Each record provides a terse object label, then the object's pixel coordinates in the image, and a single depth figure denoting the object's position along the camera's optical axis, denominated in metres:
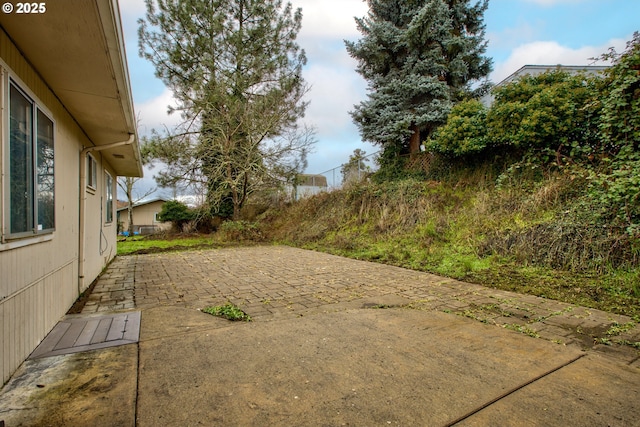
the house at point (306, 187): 14.24
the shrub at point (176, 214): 16.59
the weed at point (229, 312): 3.35
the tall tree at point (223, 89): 12.43
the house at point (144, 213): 31.50
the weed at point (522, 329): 2.87
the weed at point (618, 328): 2.85
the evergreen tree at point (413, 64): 11.30
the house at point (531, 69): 13.22
